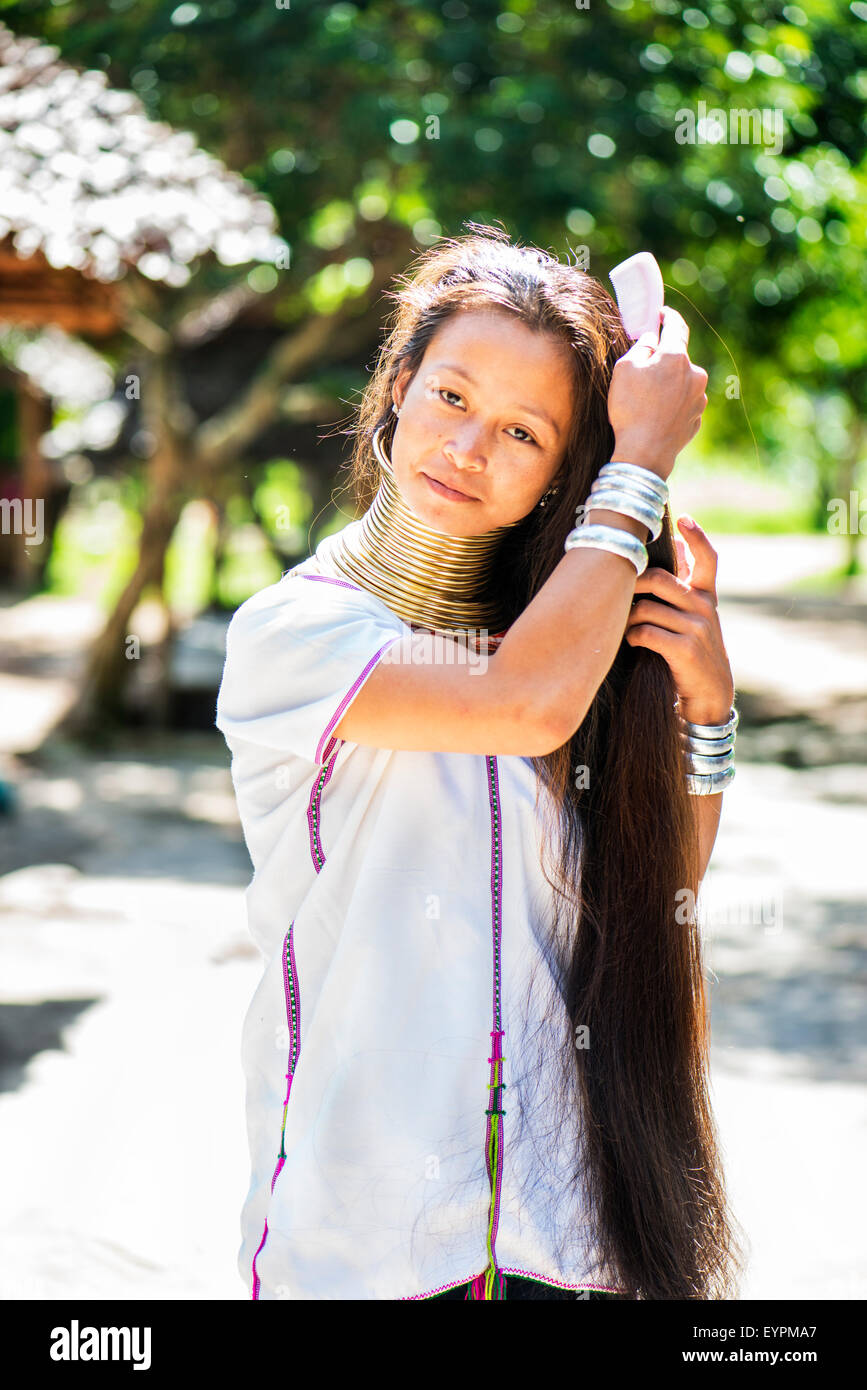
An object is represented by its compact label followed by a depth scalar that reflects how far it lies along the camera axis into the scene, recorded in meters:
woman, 1.49
